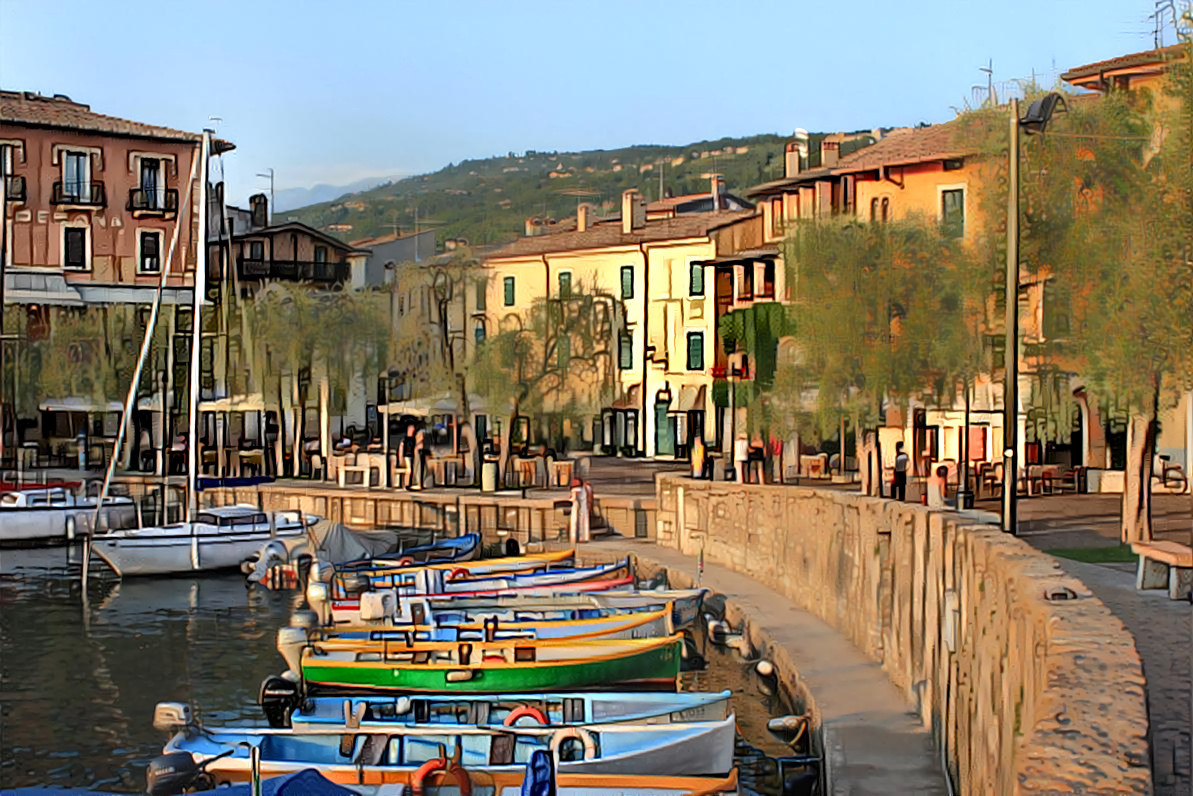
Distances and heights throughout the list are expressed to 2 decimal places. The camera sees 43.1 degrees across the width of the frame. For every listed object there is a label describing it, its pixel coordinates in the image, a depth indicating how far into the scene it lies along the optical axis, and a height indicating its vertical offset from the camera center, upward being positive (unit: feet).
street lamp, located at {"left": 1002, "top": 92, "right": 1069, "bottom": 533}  77.30 +4.77
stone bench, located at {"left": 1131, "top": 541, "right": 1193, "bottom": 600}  65.21 -7.02
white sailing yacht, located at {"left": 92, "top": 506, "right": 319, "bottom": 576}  144.25 -12.82
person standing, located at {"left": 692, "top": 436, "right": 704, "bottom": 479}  157.28 -5.15
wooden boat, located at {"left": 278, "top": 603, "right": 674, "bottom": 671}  88.48 -13.08
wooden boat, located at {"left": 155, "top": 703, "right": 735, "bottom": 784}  60.29 -13.79
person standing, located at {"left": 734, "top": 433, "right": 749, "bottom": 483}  146.00 -4.28
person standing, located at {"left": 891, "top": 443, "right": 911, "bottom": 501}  123.54 -5.74
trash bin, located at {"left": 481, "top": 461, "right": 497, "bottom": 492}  171.32 -7.37
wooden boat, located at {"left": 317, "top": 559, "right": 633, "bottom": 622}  110.09 -12.89
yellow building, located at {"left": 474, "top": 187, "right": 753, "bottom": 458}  228.84 +15.81
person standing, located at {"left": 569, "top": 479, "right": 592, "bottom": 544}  146.72 -10.00
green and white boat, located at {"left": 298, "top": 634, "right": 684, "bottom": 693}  83.92 -14.27
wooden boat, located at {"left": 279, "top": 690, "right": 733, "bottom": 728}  66.23 -13.37
